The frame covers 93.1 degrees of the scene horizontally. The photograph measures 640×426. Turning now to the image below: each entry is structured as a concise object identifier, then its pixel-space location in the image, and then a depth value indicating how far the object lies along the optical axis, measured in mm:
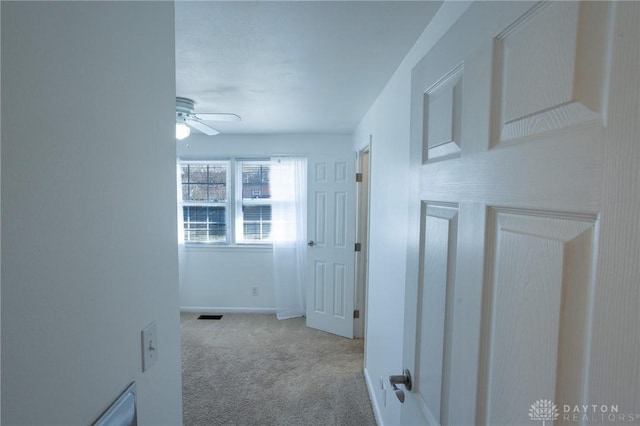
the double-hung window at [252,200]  4066
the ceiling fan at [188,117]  2292
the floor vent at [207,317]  3963
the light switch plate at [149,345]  866
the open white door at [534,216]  362
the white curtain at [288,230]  3943
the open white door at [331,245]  3428
